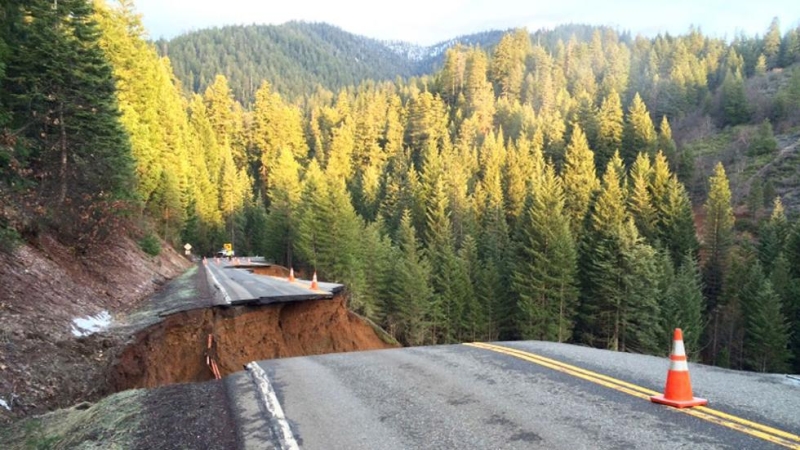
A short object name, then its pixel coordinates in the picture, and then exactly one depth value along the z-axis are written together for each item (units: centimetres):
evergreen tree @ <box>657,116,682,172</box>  8169
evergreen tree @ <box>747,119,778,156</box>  9125
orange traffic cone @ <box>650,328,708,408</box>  582
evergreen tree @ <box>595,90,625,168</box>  8250
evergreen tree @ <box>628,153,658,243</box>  5578
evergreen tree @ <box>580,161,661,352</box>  3881
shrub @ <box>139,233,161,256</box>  3206
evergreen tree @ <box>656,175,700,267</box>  5525
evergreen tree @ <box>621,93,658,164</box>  8025
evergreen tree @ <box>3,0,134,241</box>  1783
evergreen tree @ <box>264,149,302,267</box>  6556
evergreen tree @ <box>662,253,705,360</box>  4012
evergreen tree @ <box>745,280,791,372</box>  4025
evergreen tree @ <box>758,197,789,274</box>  5369
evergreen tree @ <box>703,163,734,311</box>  5594
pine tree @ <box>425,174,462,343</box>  5106
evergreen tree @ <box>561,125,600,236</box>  6129
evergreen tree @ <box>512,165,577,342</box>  4291
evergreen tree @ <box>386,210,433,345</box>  4994
